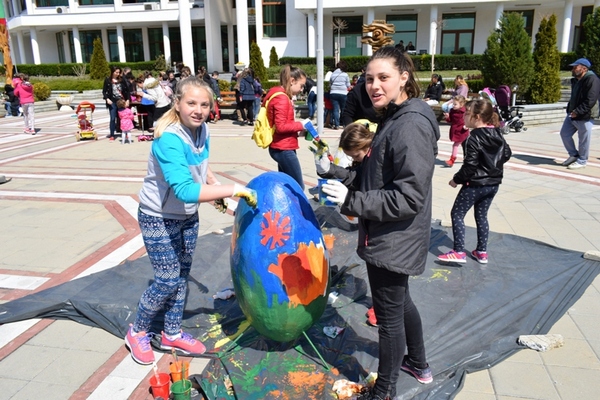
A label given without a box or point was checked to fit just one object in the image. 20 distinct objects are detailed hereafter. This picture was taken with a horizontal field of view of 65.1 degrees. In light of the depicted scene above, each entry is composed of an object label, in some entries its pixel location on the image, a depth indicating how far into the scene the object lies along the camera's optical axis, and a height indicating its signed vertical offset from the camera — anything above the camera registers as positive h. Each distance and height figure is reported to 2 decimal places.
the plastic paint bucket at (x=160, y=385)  2.76 -1.75
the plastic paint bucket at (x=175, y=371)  2.79 -1.69
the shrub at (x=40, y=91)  23.06 -0.57
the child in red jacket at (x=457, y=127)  9.20 -1.03
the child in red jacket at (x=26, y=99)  13.88 -0.57
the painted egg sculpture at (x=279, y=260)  2.93 -1.13
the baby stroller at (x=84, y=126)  13.25 -1.30
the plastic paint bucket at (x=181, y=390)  2.70 -1.74
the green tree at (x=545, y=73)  15.18 +0.01
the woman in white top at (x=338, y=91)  13.91 -0.45
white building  33.81 +4.03
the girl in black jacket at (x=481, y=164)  4.30 -0.80
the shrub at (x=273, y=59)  34.22 +1.24
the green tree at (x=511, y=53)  15.26 +0.65
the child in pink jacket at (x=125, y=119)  12.57 -1.06
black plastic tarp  2.99 -1.82
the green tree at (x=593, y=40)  16.55 +1.14
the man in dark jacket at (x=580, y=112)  8.35 -0.69
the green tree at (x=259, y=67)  23.39 +0.46
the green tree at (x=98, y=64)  31.03 +0.94
